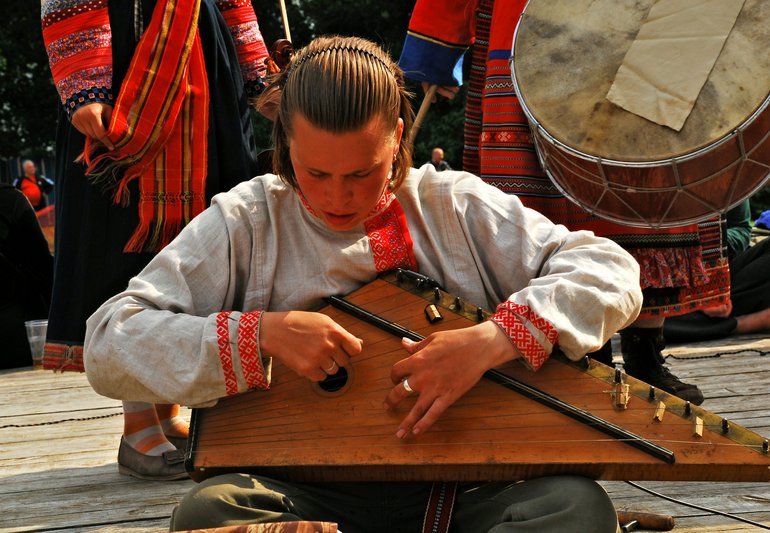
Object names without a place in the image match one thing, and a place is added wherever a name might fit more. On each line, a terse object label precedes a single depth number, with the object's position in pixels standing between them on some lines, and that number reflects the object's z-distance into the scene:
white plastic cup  4.54
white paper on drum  2.31
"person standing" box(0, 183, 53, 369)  4.55
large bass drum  2.27
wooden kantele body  1.53
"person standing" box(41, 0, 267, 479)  2.46
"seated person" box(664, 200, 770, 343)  4.32
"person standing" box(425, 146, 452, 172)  12.71
